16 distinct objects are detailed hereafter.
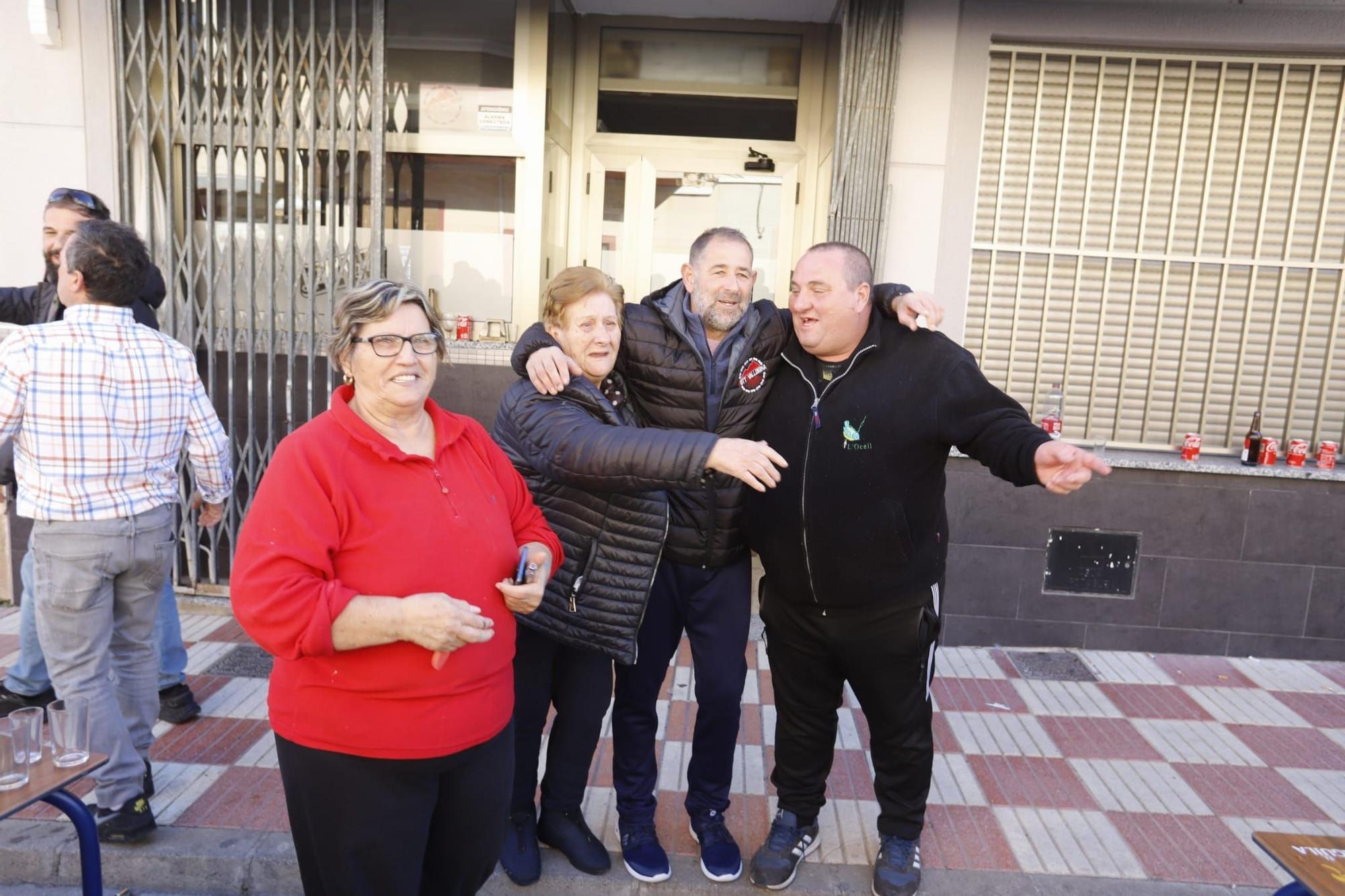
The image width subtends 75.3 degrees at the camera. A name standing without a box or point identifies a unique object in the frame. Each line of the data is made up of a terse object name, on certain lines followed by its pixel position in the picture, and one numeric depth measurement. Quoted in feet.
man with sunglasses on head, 10.84
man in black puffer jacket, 8.74
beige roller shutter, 15.46
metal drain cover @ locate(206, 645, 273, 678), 13.80
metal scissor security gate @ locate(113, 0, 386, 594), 15.61
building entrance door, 18.43
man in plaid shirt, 8.70
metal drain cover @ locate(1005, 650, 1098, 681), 15.07
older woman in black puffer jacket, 7.10
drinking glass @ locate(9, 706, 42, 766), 6.82
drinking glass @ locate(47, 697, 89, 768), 7.07
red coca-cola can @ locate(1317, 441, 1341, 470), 15.61
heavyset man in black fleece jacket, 8.66
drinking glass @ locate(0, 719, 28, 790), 6.62
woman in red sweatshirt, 5.79
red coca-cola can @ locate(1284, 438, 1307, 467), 15.72
